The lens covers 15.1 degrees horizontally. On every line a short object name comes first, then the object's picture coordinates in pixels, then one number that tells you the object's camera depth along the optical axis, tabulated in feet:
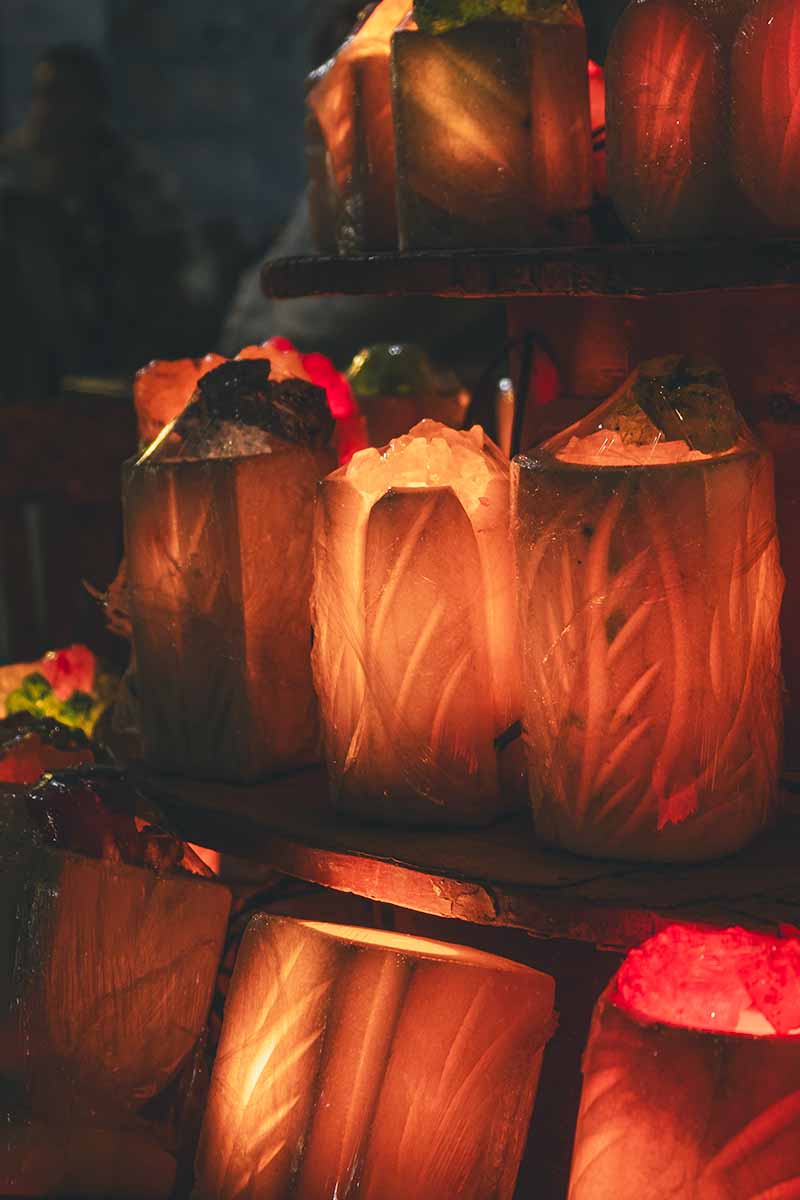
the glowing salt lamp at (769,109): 5.00
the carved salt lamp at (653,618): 5.04
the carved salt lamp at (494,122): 5.29
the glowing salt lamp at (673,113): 5.11
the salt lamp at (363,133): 5.68
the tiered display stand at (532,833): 5.05
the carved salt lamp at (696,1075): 4.84
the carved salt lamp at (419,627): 5.28
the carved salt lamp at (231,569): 5.62
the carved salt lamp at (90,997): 5.40
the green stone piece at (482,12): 5.30
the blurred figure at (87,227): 19.19
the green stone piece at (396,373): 6.60
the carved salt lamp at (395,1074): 5.16
